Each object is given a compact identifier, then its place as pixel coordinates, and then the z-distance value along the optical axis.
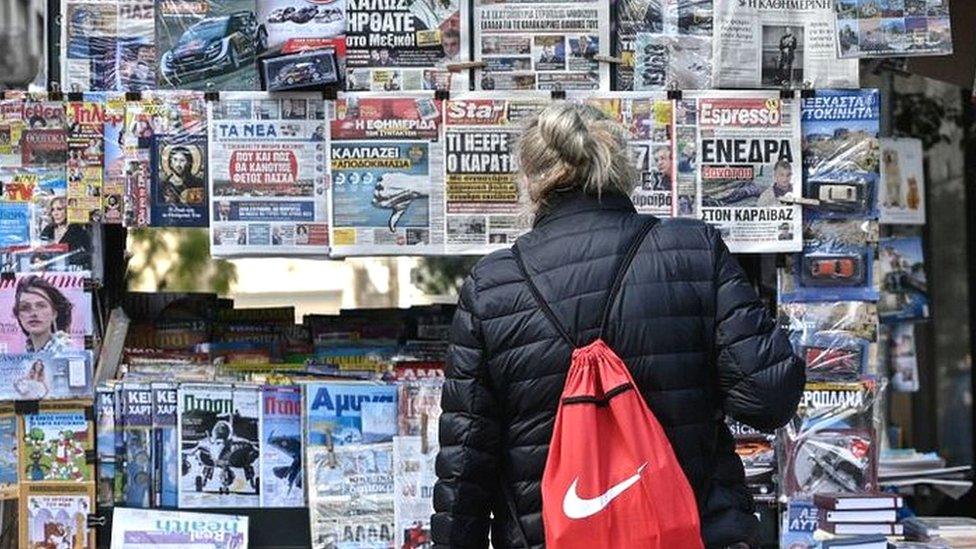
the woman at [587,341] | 5.07
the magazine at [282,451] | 7.88
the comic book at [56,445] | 7.75
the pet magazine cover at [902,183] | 10.69
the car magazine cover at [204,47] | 7.80
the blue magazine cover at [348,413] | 7.84
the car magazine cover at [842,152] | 7.82
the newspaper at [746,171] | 7.78
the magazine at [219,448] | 7.87
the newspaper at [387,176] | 7.73
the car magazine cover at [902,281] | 10.62
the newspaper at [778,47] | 7.80
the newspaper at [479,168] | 7.74
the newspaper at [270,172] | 7.72
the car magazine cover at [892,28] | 7.80
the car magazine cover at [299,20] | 7.74
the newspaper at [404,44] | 7.79
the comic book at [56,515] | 7.71
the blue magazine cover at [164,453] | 7.88
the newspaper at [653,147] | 7.77
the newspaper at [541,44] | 7.77
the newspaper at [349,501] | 7.79
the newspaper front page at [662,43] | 7.81
